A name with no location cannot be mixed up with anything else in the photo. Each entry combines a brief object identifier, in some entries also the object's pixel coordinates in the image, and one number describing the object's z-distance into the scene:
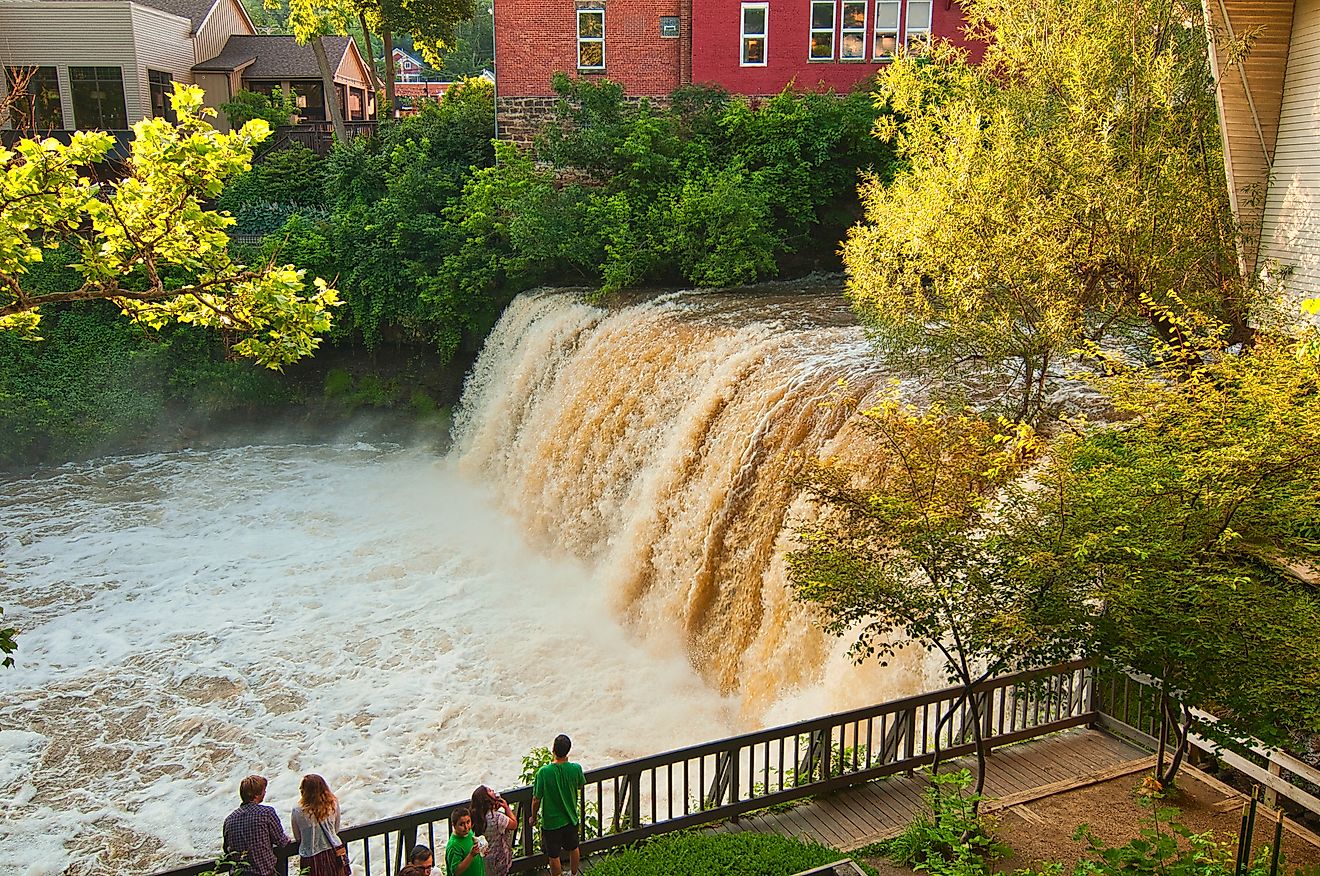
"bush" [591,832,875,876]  7.28
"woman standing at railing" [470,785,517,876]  7.12
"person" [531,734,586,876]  7.46
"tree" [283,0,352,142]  28.72
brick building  25.36
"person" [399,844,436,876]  6.45
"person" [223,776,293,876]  7.00
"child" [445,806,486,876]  6.71
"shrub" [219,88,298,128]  31.47
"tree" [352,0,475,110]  33.12
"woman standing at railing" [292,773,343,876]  7.16
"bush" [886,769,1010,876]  7.07
